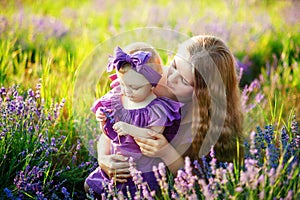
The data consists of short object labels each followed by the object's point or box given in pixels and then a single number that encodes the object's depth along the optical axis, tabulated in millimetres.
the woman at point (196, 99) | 2502
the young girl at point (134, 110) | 2301
